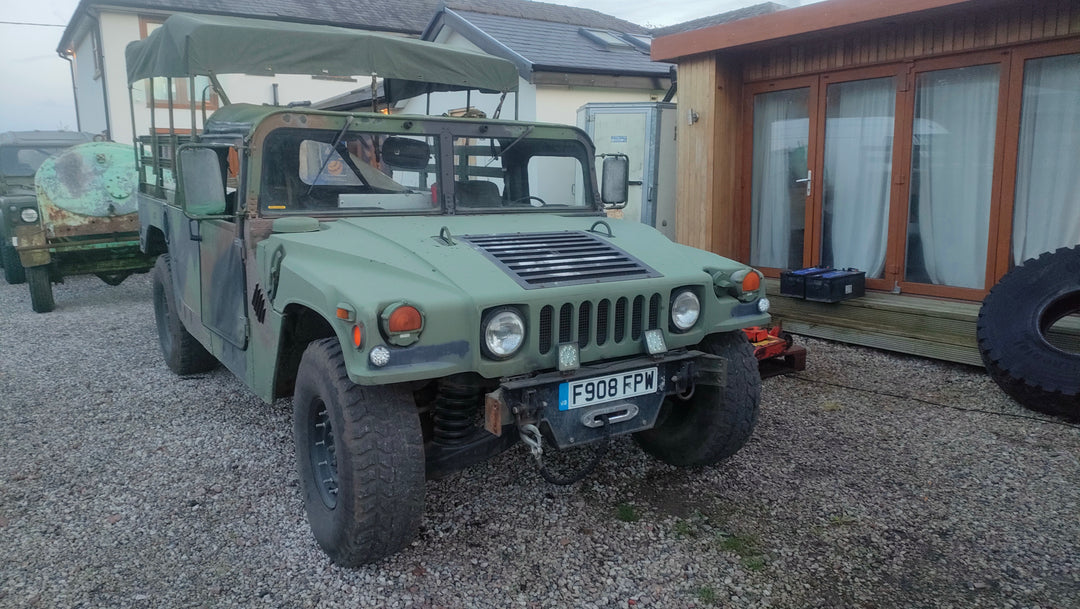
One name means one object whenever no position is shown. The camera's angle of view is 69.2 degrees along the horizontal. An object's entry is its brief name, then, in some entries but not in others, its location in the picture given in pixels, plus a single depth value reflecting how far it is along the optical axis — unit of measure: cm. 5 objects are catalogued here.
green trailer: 942
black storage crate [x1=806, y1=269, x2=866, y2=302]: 640
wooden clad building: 577
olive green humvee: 283
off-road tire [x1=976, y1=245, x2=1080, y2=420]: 462
